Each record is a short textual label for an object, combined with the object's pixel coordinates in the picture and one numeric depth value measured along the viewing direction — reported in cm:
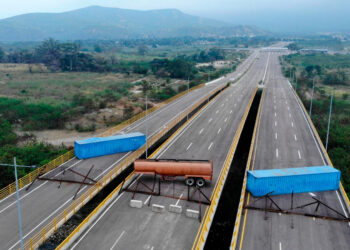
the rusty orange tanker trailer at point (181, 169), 2645
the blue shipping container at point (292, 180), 2517
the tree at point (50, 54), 12188
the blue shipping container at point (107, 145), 3300
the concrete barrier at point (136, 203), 2362
